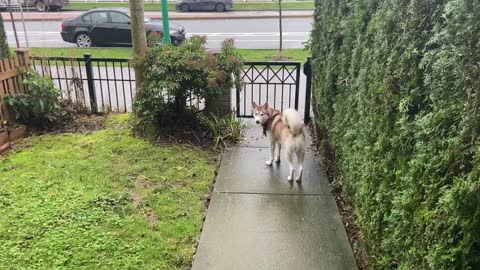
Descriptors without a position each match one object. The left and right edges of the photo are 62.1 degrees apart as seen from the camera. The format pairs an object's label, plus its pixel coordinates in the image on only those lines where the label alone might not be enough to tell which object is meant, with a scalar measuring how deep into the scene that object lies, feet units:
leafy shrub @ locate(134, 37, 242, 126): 17.19
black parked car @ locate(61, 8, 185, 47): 47.73
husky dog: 14.03
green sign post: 21.13
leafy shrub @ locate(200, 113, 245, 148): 18.30
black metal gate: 20.93
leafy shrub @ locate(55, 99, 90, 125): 20.43
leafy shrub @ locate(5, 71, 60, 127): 18.66
